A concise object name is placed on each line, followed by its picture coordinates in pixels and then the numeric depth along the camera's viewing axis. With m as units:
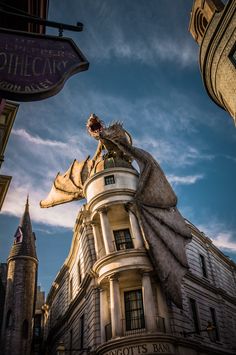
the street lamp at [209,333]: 16.99
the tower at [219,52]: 15.91
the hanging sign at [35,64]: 5.55
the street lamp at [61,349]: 17.55
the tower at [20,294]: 28.80
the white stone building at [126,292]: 17.17
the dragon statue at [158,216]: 18.16
